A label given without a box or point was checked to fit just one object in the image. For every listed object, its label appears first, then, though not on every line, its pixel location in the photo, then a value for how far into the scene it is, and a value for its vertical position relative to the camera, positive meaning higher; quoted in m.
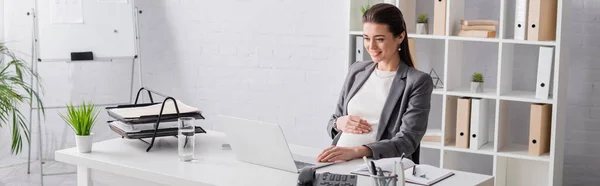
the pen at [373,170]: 2.18 -0.31
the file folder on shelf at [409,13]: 4.34 +0.22
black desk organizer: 3.04 -0.26
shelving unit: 3.92 -0.15
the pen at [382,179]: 2.15 -0.32
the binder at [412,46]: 4.34 +0.05
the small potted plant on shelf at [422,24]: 4.26 +0.16
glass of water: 2.83 -0.30
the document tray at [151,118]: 3.05 -0.25
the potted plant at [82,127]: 3.00 -0.28
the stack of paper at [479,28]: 4.03 +0.14
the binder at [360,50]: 4.46 +0.02
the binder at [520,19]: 3.89 +0.18
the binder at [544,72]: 3.84 -0.07
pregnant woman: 2.95 -0.16
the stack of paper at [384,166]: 2.48 -0.34
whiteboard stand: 5.00 -0.04
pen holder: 2.15 -0.33
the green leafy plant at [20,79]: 5.23 -0.18
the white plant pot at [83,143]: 3.02 -0.34
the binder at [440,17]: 4.14 +0.19
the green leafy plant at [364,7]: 4.41 +0.26
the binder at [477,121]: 4.09 -0.33
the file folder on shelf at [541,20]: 3.83 +0.17
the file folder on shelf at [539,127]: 3.92 -0.34
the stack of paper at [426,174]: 2.47 -0.37
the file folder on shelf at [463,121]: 4.11 -0.33
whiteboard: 4.98 +0.12
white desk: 2.57 -0.38
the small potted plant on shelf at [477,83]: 4.12 -0.14
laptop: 2.62 -0.30
